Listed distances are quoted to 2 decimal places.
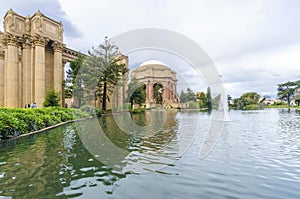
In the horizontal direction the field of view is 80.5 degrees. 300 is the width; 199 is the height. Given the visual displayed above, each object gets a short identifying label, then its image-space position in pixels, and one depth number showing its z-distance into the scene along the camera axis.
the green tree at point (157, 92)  53.03
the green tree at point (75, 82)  22.83
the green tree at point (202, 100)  49.26
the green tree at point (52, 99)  17.36
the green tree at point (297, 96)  53.97
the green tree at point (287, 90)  61.49
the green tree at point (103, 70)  21.89
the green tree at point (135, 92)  31.89
